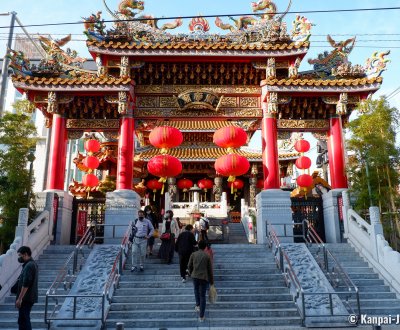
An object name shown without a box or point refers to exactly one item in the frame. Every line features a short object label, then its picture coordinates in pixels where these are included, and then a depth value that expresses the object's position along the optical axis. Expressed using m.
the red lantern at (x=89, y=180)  15.25
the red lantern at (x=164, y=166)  11.30
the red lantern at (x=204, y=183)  21.31
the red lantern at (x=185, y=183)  21.03
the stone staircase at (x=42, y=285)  6.98
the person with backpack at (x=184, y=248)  8.33
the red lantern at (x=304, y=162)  16.28
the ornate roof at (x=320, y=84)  12.41
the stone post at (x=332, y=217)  11.99
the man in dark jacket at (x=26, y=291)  5.63
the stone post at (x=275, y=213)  11.52
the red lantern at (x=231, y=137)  11.49
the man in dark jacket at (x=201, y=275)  6.78
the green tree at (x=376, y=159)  10.59
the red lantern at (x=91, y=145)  14.79
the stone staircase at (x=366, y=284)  7.68
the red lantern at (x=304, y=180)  14.40
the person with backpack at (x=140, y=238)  9.03
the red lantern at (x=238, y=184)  20.68
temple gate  12.40
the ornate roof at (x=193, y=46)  12.61
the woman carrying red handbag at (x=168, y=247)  9.49
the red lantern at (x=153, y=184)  20.54
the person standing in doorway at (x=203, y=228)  9.24
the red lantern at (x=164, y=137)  11.40
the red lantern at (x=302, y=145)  15.15
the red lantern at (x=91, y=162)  15.41
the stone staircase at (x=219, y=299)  7.00
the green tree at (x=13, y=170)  11.21
